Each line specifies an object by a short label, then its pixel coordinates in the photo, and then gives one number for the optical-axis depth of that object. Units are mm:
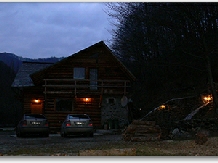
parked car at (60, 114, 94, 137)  19375
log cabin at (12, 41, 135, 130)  24922
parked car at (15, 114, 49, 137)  20047
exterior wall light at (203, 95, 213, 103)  20670
